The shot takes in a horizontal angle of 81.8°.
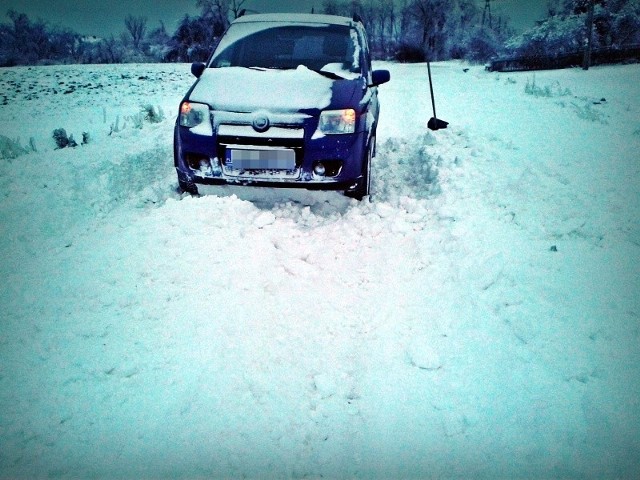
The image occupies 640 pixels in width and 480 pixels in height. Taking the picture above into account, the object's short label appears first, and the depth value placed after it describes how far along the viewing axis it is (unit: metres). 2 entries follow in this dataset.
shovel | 6.21
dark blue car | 3.19
